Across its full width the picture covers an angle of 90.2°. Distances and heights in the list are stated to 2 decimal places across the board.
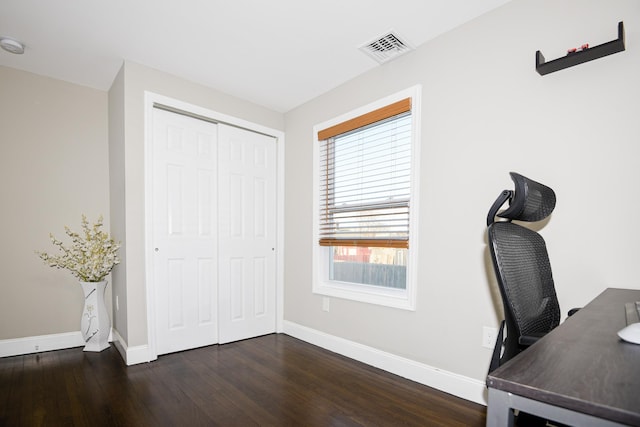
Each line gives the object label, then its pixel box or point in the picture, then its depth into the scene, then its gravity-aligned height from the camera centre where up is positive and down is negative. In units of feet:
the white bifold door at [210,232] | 9.23 -0.87
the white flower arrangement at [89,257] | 9.16 -1.55
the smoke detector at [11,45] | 7.66 +3.88
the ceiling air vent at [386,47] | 7.55 +3.91
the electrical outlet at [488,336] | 6.33 -2.60
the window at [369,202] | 8.14 +0.10
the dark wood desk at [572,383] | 1.58 -1.00
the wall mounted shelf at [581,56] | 4.88 +2.49
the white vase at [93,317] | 9.23 -3.29
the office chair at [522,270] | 3.19 -0.72
